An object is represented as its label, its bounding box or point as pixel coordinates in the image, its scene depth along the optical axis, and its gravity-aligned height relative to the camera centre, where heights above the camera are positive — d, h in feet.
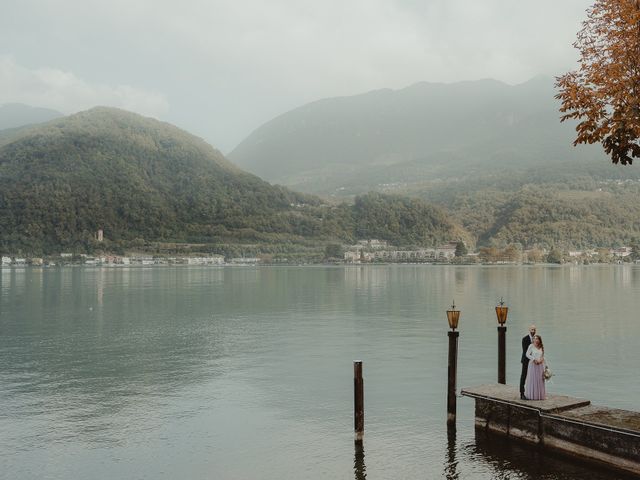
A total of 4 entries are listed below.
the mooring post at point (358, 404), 62.05 -13.70
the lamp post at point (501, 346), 73.15 -9.77
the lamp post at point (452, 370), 67.46 -11.24
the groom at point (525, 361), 61.26 -9.44
